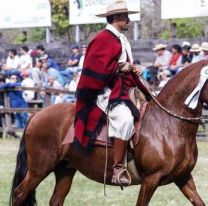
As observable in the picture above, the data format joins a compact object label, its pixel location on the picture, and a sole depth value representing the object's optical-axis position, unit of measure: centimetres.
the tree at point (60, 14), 3206
